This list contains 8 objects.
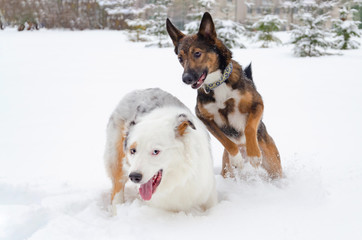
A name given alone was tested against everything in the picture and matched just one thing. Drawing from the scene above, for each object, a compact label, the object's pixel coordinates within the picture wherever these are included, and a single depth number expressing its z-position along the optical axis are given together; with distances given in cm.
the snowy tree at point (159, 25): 1639
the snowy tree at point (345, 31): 1274
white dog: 242
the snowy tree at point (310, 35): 1151
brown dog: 329
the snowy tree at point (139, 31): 1873
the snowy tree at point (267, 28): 1412
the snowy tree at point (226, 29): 1360
